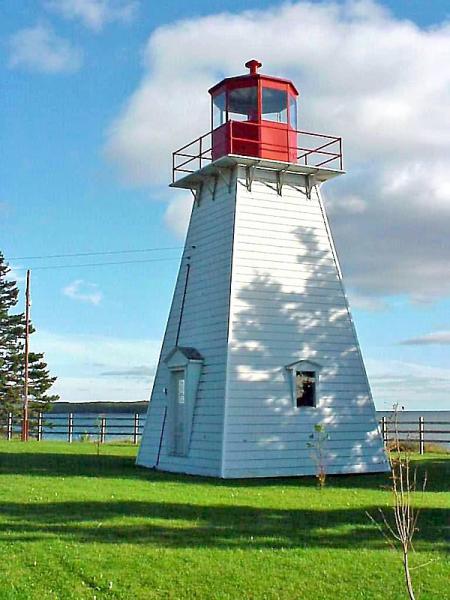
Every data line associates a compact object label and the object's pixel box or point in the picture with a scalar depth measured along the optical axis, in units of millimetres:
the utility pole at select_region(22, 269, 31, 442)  33719
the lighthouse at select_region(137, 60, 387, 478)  17266
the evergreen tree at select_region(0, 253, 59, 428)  40625
